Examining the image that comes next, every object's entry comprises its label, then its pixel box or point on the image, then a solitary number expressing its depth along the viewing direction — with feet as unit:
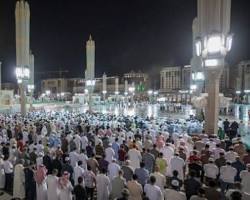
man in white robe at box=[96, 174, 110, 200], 25.46
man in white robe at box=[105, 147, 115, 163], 35.60
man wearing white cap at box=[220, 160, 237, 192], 26.27
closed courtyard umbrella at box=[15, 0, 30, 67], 88.38
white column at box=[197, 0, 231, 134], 50.24
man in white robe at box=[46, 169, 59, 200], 25.18
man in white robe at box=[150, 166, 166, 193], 25.08
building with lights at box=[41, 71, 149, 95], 346.05
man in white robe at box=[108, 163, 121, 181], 28.58
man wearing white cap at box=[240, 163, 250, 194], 23.95
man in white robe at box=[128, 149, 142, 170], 33.65
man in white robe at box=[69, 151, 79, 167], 33.35
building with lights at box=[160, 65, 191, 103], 309.36
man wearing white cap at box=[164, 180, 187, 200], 20.53
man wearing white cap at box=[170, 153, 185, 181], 29.37
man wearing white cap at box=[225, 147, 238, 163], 31.53
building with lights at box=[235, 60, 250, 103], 257.55
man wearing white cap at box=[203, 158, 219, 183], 27.17
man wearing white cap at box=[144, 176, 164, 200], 21.79
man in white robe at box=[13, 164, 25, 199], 28.99
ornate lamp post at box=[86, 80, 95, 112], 118.21
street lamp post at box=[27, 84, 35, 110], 125.08
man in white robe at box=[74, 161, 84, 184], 27.74
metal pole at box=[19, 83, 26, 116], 86.52
